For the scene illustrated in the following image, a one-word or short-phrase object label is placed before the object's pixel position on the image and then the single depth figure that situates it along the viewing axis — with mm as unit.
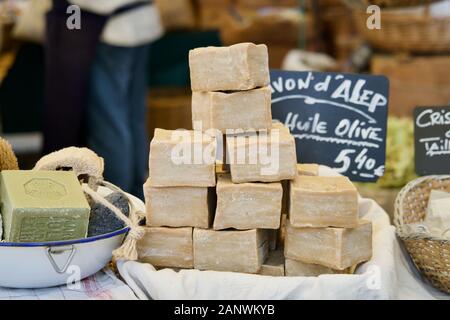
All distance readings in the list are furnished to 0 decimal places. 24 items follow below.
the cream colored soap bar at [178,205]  1477
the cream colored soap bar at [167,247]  1489
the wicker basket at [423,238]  1530
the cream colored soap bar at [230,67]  1503
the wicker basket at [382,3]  2223
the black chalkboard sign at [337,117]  1936
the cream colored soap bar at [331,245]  1432
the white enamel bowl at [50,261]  1334
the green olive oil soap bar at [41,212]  1331
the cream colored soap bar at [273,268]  1499
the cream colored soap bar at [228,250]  1466
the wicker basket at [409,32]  3519
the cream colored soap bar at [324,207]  1428
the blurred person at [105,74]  3260
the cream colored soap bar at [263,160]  1452
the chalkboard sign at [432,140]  1864
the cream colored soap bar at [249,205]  1450
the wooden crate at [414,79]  3760
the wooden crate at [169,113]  4375
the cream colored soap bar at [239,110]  1526
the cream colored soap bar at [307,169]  1642
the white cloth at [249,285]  1376
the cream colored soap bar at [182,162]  1451
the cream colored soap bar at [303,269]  1493
